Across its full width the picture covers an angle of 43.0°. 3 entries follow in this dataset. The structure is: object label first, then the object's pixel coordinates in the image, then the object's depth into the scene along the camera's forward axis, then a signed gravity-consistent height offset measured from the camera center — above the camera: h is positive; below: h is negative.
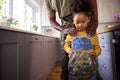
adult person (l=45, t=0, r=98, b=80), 1.22 +0.24
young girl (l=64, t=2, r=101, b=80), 1.00 +0.13
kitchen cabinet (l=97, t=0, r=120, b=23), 4.24 +0.96
